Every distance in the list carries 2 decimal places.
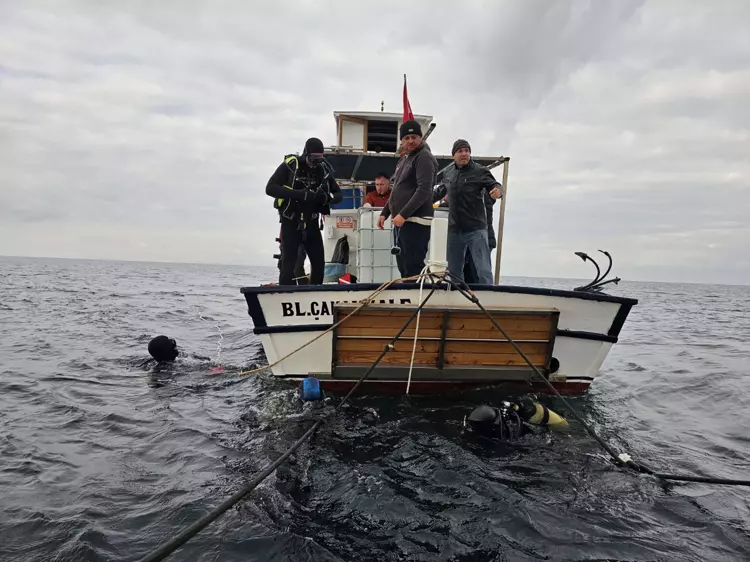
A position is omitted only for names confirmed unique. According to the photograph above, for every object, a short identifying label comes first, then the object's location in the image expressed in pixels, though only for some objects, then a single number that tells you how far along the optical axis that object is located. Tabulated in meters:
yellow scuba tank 4.54
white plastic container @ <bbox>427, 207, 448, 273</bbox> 5.25
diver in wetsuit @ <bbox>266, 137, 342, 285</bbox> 5.99
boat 5.17
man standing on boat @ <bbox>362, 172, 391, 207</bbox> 8.38
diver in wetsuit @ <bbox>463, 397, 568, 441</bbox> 4.17
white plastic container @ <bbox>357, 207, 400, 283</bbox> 7.49
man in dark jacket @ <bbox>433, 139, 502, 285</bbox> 6.32
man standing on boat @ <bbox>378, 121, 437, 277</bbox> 5.53
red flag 8.11
